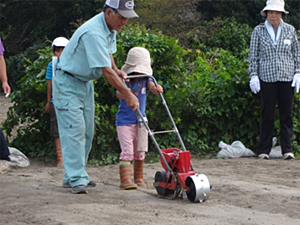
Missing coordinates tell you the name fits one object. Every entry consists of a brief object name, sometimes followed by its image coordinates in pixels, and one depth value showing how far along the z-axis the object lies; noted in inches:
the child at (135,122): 381.2
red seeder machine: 331.3
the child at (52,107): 466.1
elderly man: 343.4
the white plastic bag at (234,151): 519.0
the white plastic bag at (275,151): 520.3
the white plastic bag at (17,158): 472.5
